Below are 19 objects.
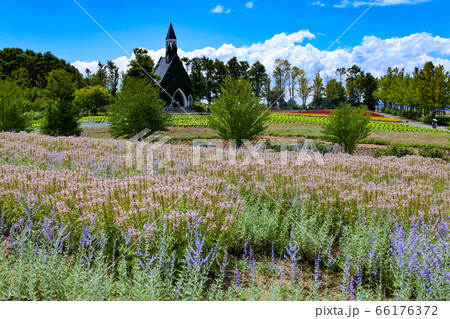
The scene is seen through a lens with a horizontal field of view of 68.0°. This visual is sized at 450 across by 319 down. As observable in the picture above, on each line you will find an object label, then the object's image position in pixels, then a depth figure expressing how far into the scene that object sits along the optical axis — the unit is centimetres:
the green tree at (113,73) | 6538
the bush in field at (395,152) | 1354
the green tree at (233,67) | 6253
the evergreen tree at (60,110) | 1808
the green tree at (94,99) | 4706
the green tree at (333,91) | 6072
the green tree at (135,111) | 1712
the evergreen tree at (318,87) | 6012
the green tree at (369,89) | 6838
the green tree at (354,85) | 6585
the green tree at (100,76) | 6019
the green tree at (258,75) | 6291
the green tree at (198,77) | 5975
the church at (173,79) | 4942
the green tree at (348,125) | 1462
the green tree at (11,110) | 1812
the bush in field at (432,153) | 1284
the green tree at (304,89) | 5721
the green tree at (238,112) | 1479
